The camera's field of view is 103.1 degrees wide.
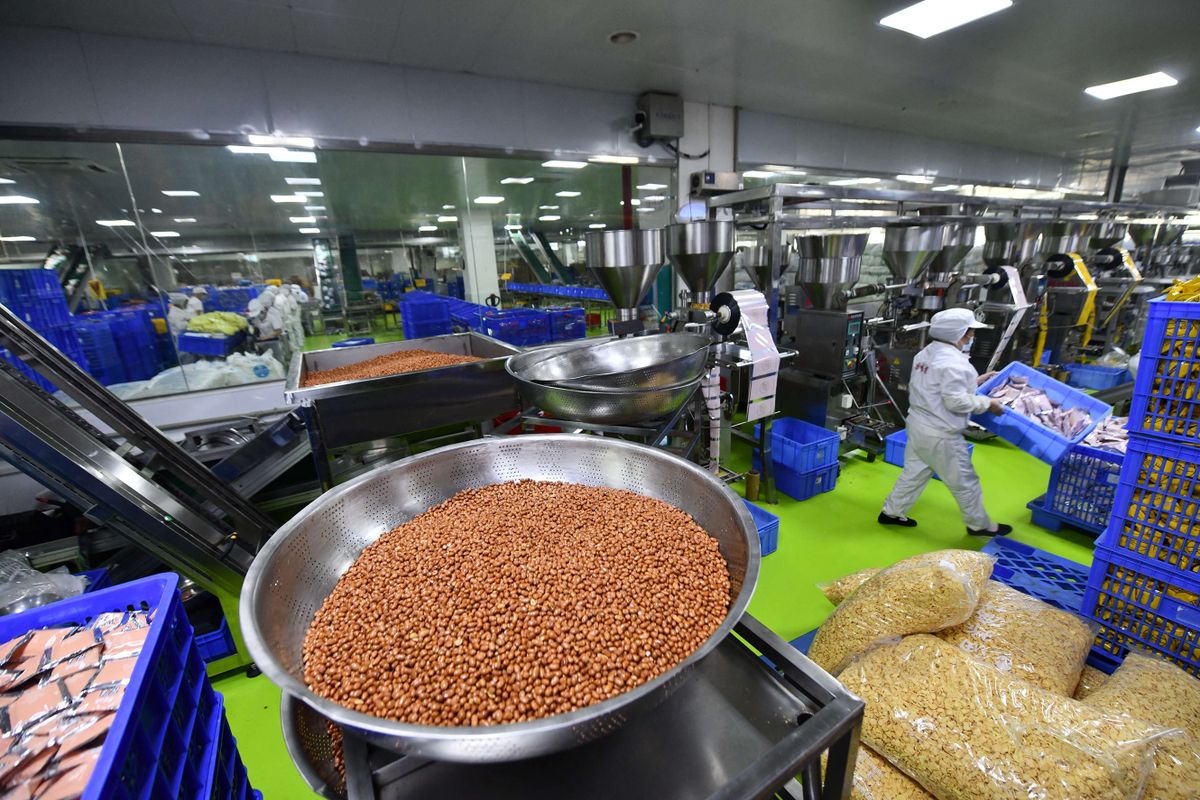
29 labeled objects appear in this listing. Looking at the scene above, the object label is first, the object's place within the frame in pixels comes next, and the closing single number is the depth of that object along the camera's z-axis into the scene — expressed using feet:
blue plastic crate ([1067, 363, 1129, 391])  15.01
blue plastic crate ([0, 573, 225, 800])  2.27
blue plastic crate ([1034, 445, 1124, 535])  7.87
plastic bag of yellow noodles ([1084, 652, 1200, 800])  3.13
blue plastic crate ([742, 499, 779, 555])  7.73
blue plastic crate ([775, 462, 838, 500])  10.04
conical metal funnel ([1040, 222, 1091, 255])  16.40
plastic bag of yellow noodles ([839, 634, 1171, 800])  2.96
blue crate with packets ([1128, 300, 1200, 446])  4.41
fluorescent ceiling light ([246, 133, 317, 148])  10.00
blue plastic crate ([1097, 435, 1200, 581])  4.52
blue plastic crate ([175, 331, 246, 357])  10.57
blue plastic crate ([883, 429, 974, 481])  11.39
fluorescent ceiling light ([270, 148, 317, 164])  10.62
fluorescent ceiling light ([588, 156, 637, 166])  13.55
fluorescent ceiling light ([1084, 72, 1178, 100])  13.30
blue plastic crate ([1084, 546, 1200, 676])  4.62
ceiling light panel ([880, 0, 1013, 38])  8.79
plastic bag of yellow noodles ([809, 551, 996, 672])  4.32
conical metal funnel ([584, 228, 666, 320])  7.39
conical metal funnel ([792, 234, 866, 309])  10.82
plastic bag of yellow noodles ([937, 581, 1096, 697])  4.15
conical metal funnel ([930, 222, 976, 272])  12.68
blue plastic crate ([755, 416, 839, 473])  9.92
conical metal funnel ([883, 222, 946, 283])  12.00
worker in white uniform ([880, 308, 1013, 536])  8.18
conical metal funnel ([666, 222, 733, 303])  8.32
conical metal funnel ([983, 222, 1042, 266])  14.99
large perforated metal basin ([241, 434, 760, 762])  1.78
